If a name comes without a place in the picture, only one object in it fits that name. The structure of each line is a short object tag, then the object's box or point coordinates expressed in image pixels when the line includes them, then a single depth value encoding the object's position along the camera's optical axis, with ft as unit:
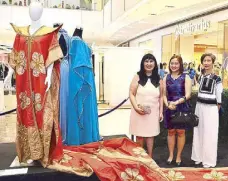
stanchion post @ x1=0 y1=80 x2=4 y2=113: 25.39
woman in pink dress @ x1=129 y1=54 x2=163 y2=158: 10.79
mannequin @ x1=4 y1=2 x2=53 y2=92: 8.27
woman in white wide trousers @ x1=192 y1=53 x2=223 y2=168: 10.77
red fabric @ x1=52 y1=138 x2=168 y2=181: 8.50
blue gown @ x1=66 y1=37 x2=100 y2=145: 10.22
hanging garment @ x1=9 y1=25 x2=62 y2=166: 8.39
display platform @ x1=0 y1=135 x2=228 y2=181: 8.07
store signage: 26.55
